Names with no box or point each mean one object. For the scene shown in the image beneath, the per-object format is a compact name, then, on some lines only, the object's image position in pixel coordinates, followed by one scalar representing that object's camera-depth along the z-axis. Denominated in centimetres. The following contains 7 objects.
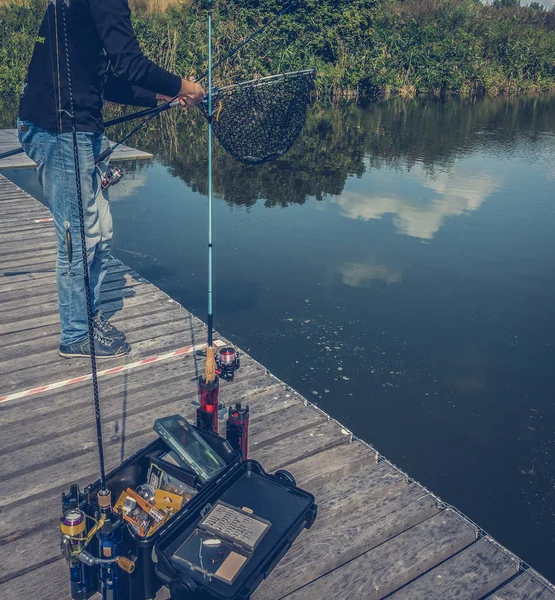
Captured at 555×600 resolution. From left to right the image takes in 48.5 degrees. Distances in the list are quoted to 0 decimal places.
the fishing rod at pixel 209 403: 340
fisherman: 354
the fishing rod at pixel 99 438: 253
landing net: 411
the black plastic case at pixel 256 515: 236
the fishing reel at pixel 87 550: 241
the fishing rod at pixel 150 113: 387
